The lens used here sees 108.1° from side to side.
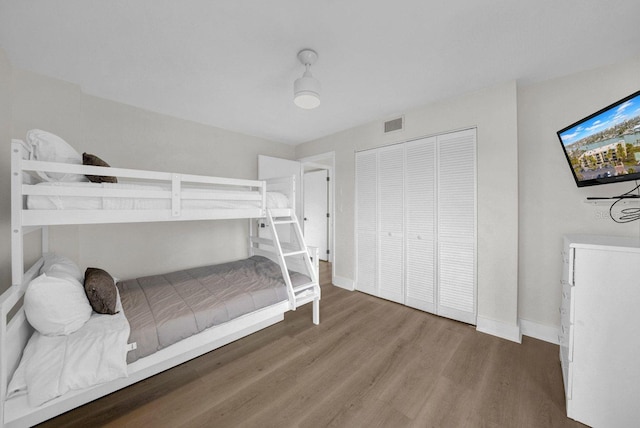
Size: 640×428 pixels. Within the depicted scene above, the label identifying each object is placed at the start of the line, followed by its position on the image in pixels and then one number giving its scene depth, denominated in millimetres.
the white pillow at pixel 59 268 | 1508
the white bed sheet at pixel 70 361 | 1097
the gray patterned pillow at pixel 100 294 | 1566
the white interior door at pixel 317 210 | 5297
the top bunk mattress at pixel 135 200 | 1371
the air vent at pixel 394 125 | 2918
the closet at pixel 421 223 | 2469
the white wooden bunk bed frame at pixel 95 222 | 1111
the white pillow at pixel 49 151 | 1446
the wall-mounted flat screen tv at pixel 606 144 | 1423
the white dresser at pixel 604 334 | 1261
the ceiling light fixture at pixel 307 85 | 1750
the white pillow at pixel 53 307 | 1228
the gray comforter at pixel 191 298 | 1533
